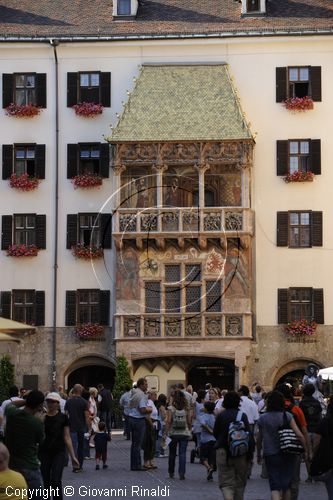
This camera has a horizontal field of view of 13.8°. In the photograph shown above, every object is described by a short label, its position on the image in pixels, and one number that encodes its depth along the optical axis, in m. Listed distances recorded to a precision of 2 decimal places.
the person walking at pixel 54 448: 20.22
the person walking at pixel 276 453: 19.31
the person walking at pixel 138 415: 29.30
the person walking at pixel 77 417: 29.83
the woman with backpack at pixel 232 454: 19.11
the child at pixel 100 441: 29.69
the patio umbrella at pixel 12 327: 23.28
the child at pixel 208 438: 28.28
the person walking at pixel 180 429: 27.36
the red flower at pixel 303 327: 50.94
